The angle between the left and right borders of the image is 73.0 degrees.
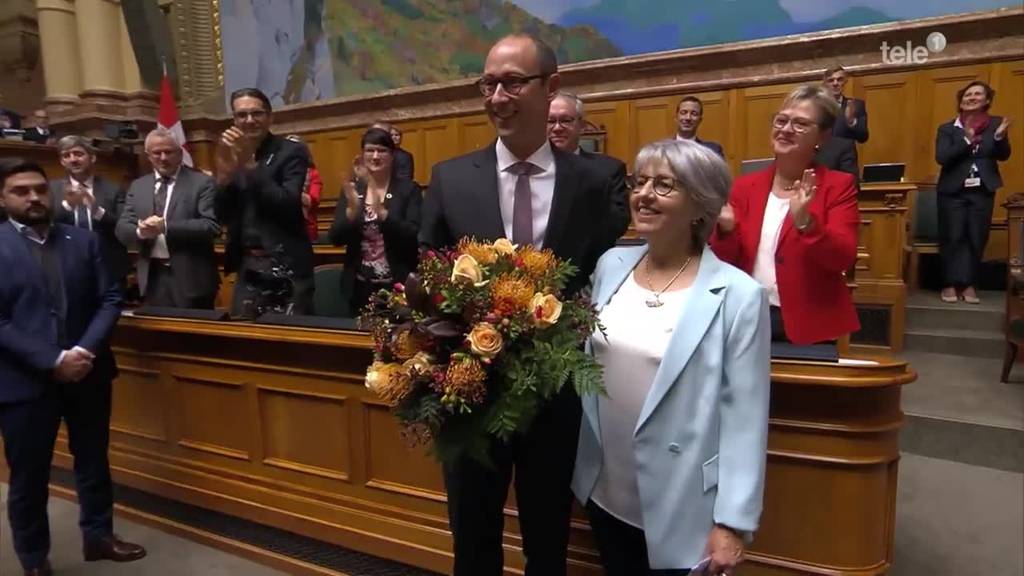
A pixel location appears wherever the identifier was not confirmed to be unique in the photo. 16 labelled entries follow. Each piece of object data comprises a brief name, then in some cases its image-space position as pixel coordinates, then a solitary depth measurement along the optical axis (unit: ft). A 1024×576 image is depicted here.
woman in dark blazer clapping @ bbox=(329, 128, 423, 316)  9.16
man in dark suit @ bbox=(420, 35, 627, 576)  4.83
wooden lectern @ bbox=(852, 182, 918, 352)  13.33
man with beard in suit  7.56
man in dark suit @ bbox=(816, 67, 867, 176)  10.69
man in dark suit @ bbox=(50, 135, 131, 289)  10.71
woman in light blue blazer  4.18
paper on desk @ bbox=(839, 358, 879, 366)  5.52
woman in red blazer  5.89
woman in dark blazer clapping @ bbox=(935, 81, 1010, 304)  14.49
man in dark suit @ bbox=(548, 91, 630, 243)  8.10
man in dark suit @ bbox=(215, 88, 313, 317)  8.47
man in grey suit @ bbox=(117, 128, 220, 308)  9.55
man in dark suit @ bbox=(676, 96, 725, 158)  13.76
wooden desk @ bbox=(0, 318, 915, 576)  5.67
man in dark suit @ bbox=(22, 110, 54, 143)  22.06
